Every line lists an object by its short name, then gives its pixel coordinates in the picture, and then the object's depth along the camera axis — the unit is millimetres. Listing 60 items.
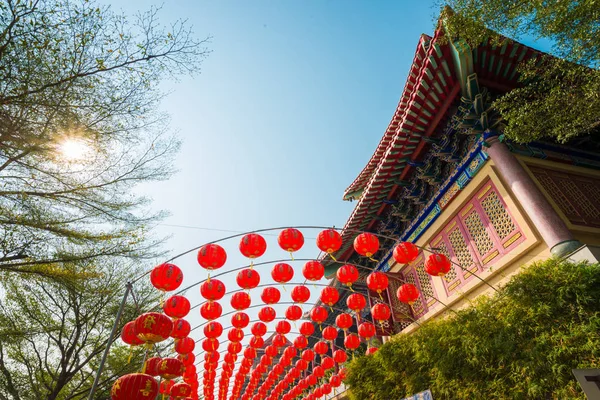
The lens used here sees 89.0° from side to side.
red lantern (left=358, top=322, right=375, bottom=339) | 9047
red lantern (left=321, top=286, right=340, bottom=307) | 7636
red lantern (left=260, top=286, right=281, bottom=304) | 7938
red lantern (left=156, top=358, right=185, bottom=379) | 7282
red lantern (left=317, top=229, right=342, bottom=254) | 6191
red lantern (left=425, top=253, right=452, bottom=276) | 6008
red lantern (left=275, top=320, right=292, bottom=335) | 9586
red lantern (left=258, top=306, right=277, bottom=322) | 9094
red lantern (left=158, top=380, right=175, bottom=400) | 9880
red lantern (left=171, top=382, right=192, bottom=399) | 9320
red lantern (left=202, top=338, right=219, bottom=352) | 9758
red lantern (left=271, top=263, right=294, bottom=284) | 7086
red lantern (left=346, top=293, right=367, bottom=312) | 7543
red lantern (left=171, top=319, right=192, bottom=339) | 8059
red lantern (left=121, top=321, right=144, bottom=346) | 6125
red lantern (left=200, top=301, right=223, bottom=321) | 7457
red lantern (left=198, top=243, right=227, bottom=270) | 6012
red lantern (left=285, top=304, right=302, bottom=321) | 8805
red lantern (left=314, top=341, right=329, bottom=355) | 10684
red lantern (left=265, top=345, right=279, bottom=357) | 10823
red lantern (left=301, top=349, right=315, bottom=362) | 11666
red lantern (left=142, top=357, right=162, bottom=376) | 7900
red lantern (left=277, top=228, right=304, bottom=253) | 6340
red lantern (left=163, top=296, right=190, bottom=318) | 6563
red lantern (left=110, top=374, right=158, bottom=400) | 4836
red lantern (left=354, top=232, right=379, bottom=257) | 6215
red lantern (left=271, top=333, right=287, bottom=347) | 9898
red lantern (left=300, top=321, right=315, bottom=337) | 9703
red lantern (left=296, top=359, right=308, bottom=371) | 12341
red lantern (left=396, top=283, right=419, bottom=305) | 6891
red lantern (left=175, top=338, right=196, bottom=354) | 8948
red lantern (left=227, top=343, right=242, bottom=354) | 10984
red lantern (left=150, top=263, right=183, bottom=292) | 5754
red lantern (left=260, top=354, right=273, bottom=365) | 11383
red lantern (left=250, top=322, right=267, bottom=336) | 9943
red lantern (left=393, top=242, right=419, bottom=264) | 6027
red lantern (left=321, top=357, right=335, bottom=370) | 11492
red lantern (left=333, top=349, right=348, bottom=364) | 10922
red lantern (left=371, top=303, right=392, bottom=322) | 7895
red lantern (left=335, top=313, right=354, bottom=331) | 8898
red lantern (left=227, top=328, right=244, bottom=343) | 9695
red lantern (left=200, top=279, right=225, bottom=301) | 6926
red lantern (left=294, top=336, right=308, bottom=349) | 10273
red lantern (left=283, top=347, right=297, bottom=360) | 11133
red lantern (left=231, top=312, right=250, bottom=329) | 8766
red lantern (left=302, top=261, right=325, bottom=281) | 6988
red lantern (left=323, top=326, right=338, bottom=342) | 9930
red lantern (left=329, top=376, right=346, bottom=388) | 12297
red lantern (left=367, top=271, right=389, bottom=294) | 7000
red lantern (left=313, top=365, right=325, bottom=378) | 12422
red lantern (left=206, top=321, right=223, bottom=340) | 9133
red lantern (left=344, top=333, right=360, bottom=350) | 9336
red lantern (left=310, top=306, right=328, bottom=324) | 8945
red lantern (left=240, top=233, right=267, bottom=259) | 6234
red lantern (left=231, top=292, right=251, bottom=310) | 7805
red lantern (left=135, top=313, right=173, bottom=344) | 5492
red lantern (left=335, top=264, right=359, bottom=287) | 6977
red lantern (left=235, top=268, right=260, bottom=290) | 6824
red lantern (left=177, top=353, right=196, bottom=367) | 9516
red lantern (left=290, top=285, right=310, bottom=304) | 7891
